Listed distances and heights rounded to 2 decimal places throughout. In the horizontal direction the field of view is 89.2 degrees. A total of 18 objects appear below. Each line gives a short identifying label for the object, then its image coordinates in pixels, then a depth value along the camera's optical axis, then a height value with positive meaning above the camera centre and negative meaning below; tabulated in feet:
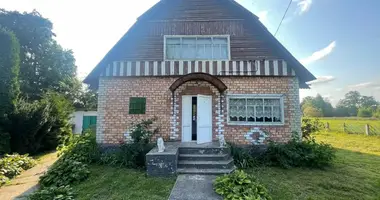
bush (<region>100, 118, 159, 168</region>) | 22.13 -4.31
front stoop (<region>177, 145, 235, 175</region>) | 19.38 -4.99
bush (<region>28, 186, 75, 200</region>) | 14.45 -6.18
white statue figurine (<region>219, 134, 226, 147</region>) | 22.89 -3.31
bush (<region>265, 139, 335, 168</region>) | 22.75 -4.73
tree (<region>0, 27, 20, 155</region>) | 27.50 +4.89
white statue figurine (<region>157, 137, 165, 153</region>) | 19.88 -3.20
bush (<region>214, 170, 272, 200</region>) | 13.85 -5.59
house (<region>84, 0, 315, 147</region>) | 26.20 +4.82
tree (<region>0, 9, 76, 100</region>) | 61.21 +20.75
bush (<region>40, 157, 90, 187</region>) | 18.51 -5.94
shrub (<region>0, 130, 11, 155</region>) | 26.95 -4.11
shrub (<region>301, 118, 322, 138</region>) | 33.45 -2.24
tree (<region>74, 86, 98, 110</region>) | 79.46 +6.55
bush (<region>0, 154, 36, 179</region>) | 22.06 -6.26
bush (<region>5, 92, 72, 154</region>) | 30.09 -1.77
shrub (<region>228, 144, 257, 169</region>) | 22.52 -5.18
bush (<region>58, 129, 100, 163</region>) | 23.03 -4.51
